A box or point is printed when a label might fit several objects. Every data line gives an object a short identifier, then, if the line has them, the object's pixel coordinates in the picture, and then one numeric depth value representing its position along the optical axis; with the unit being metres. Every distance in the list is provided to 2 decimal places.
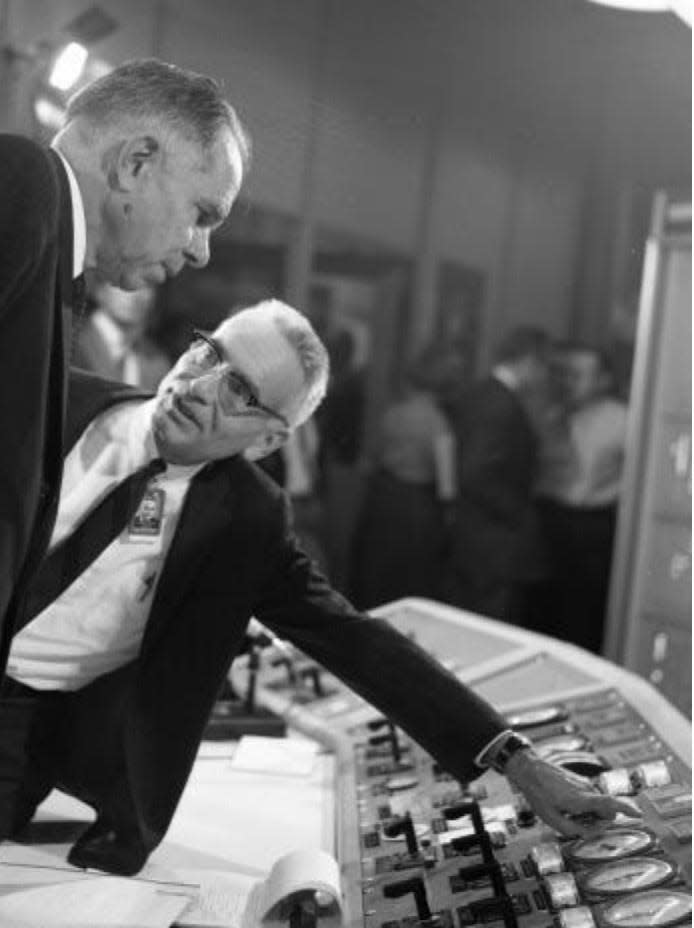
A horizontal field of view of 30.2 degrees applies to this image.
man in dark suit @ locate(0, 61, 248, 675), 1.07
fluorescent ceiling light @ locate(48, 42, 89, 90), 1.53
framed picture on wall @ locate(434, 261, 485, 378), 4.03
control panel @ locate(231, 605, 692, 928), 1.36
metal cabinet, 3.49
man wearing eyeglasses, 1.49
